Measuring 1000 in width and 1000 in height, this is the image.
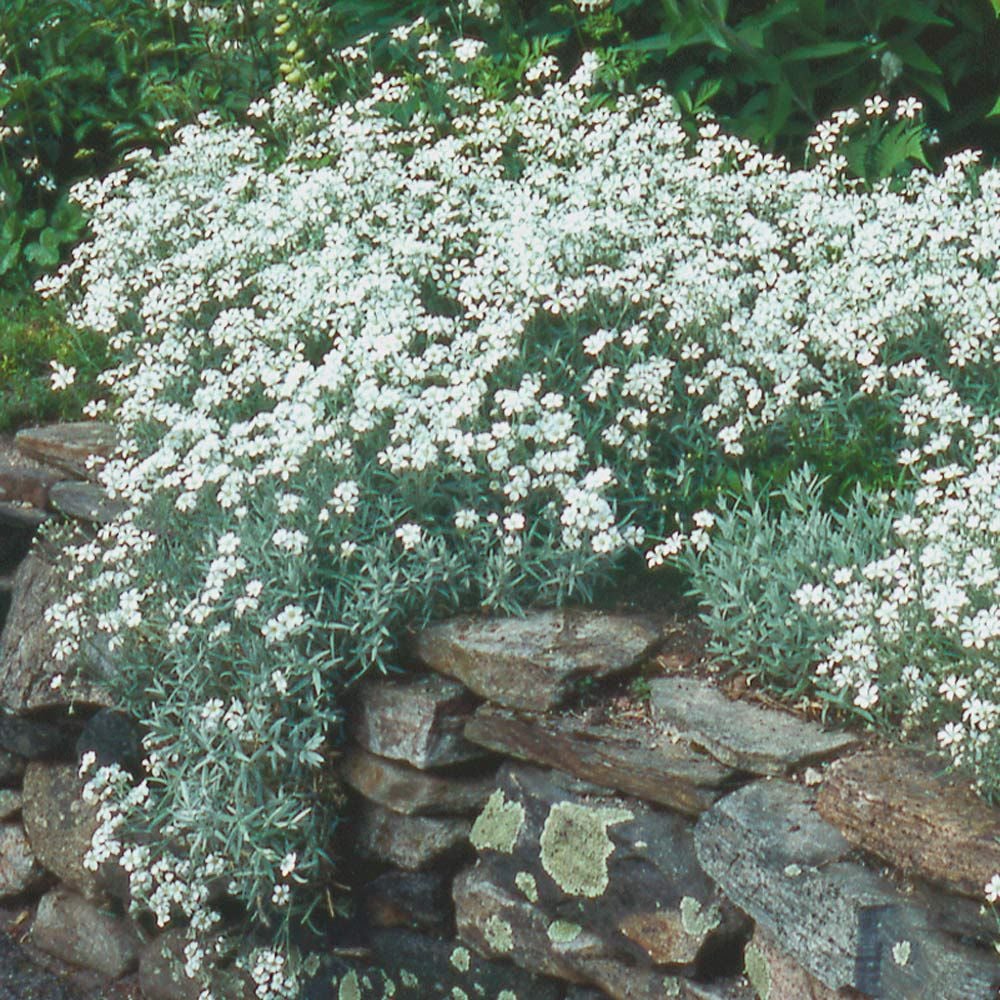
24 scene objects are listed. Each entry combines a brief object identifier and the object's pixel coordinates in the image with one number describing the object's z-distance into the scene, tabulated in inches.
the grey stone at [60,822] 198.7
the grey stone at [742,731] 142.8
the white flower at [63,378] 208.2
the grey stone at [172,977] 183.2
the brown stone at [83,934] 200.1
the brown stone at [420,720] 165.3
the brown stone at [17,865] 211.0
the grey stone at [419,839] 168.7
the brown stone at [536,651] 160.1
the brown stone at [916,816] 125.3
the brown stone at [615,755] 146.6
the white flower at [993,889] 118.4
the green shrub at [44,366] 237.3
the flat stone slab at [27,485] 218.8
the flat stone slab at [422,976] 164.9
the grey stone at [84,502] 205.0
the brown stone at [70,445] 217.9
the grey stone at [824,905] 125.7
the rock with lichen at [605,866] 148.1
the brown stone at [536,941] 154.5
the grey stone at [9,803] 213.8
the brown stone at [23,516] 217.9
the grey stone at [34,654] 195.9
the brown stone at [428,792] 168.2
